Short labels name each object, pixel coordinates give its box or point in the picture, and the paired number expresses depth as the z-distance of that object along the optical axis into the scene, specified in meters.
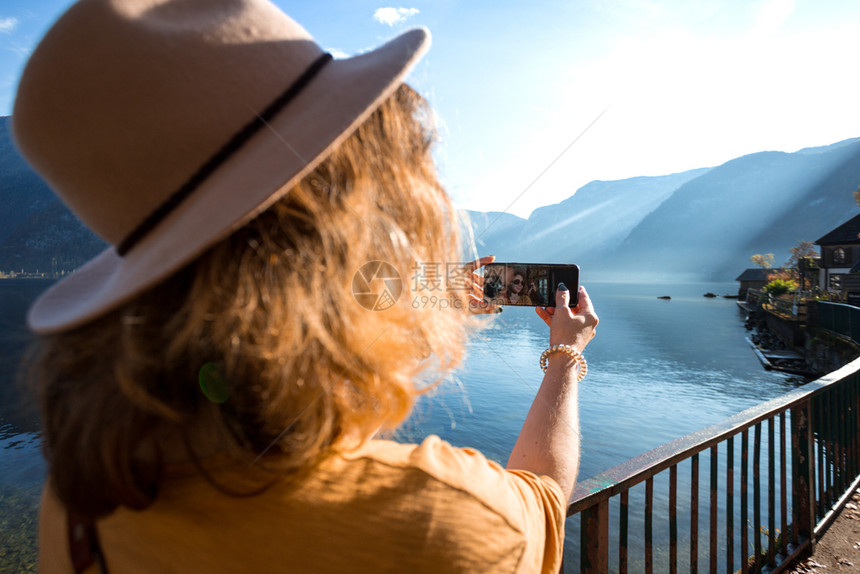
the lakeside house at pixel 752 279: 77.50
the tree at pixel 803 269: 41.09
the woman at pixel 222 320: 0.65
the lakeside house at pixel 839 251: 37.03
